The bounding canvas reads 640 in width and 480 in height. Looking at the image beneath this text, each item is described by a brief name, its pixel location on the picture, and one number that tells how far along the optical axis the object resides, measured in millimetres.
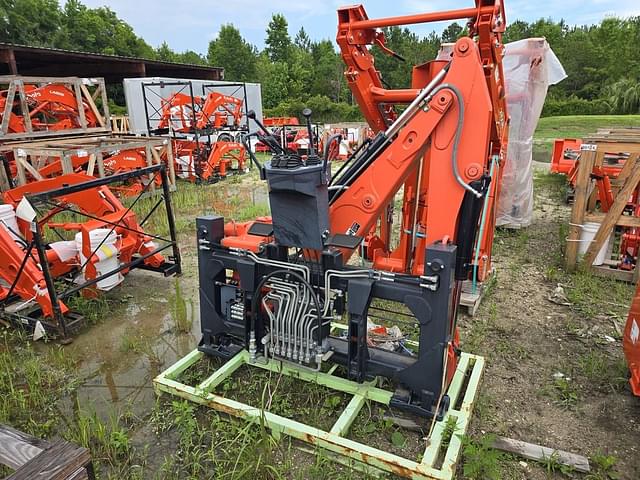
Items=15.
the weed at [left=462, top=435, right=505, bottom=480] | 2346
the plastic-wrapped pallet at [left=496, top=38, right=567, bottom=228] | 5898
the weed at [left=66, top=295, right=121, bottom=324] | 4250
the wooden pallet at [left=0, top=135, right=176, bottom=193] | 7100
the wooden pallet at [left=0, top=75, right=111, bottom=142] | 7668
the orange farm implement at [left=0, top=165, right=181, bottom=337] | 3808
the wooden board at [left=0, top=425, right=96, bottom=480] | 1202
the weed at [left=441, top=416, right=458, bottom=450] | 2491
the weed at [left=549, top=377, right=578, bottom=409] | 2945
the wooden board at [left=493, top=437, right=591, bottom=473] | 2413
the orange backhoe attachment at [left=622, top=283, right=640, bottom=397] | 2748
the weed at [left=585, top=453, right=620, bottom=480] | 2344
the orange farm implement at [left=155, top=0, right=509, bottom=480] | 2564
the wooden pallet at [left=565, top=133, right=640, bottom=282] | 4602
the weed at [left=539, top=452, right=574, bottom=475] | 2395
